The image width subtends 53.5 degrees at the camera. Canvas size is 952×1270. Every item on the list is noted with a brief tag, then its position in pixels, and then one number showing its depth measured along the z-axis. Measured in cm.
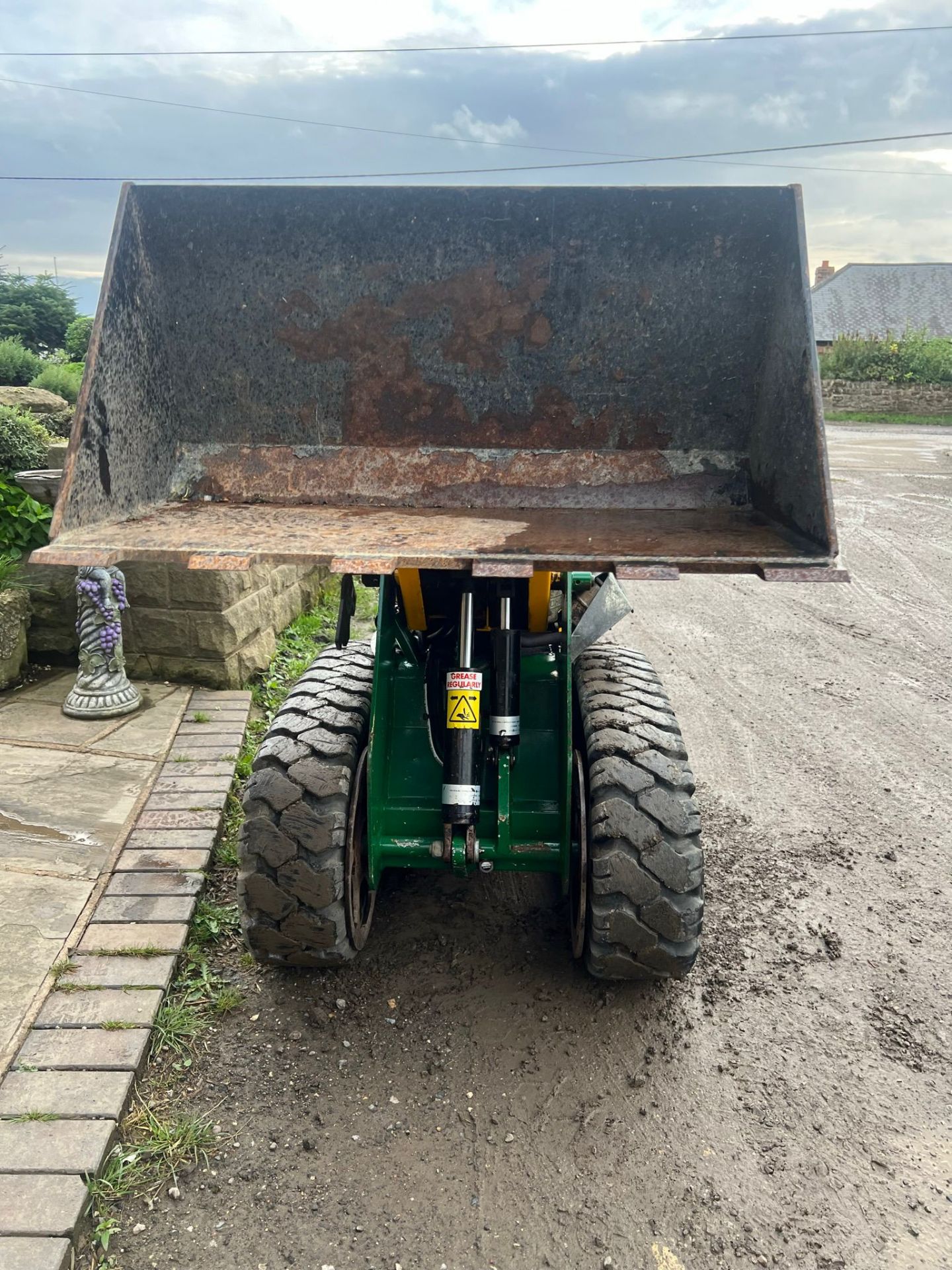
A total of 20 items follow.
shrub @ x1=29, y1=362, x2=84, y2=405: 944
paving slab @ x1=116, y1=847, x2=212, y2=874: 346
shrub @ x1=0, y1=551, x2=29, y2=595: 517
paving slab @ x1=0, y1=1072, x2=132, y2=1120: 235
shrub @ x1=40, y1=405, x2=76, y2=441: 732
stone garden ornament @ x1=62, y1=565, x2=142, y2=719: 479
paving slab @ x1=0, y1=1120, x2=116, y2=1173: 218
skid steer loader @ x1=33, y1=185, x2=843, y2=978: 268
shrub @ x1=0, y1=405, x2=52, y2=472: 577
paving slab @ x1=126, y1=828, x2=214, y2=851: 362
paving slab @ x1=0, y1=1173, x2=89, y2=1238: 203
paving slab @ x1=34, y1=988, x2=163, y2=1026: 266
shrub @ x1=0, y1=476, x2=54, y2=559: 540
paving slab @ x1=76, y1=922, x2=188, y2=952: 300
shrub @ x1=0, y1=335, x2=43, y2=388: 1030
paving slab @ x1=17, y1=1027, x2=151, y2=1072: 250
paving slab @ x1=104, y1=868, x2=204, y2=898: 332
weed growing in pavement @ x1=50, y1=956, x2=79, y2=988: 283
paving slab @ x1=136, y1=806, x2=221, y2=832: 378
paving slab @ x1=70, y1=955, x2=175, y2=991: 283
